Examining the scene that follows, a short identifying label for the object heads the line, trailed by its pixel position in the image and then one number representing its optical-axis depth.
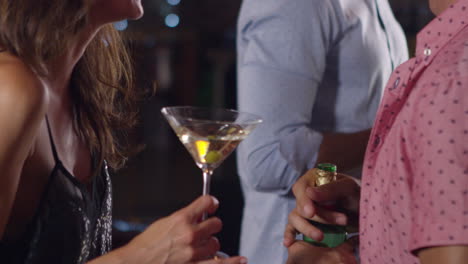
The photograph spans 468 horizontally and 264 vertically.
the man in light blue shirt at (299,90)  2.04
